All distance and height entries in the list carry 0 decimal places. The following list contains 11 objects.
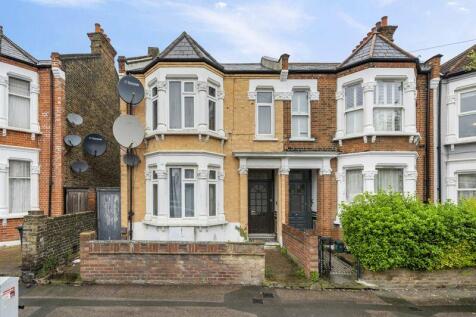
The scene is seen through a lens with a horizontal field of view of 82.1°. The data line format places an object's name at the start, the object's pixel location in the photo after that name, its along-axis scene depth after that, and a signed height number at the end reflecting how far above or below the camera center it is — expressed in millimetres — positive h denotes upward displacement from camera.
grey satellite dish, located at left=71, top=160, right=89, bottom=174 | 11312 +176
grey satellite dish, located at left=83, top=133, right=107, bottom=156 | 11706 +1123
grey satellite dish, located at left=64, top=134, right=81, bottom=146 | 10984 +1230
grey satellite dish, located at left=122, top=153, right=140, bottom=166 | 9968 +411
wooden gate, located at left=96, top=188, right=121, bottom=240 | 10078 -1642
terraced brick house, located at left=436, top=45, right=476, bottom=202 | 10281 +1460
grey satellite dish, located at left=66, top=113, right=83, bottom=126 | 11289 +2152
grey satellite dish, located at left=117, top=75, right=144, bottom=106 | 9344 +2807
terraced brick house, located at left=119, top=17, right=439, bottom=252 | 9539 +1140
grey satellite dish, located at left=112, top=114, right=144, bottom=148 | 8969 +1305
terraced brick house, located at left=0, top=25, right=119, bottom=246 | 10023 +1230
